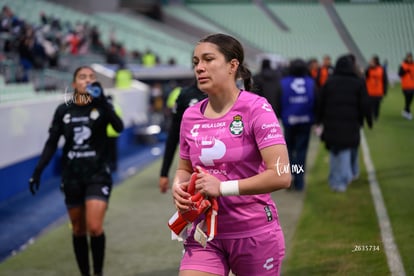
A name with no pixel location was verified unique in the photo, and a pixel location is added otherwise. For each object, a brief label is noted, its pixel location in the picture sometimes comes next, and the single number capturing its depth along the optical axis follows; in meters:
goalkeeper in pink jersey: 6.98
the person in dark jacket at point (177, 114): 12.58
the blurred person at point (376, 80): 18.52
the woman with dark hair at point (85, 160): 12.11
